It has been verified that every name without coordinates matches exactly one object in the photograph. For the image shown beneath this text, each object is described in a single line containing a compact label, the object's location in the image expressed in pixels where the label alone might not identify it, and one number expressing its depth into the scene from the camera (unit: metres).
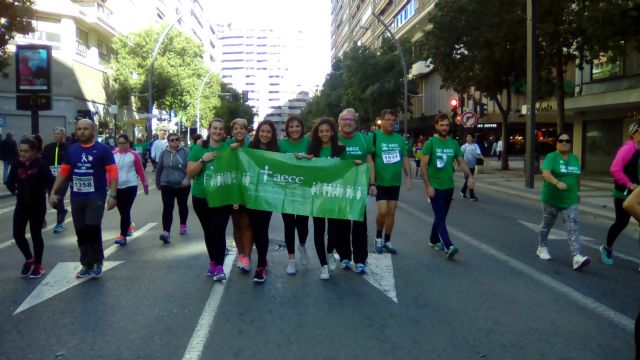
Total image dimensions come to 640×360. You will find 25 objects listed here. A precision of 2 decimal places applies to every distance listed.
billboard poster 18.97
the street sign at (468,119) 24.22
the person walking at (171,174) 9.45
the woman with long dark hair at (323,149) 6.65
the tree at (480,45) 23.97
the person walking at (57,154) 10.38
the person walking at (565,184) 7.29
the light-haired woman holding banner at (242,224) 6.84
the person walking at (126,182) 8.99
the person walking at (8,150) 18.72
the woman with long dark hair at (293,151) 6.86
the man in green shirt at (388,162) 7.66
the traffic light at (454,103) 27.41
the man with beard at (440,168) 7.77
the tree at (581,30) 15.04
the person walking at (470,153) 16.70
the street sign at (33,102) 19.09
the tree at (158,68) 44.94
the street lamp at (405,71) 37.24
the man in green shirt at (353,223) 6.91
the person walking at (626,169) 6.93
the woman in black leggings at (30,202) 6.75
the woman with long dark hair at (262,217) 6.50
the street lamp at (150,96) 34.25
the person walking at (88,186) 6.49
